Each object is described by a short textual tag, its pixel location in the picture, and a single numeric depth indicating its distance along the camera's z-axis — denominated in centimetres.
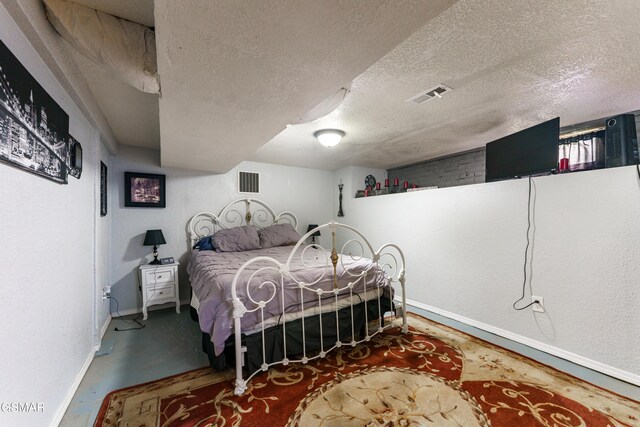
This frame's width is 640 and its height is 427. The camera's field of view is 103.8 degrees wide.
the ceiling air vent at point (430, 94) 188
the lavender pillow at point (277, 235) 378
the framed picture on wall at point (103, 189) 263
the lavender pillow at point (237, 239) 342
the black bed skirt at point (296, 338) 187
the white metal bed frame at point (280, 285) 176
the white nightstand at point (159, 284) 307
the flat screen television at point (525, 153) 214
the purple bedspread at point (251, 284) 181
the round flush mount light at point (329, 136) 271
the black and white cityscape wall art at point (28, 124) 98
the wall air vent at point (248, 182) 409
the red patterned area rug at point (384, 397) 150
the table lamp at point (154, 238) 316
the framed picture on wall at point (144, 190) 326
